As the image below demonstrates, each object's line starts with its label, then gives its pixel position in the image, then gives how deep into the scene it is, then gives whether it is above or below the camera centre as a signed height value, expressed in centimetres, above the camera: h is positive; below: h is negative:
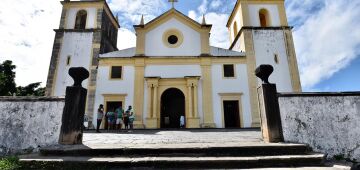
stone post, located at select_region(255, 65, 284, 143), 540 +39
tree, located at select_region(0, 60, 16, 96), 2481 +541
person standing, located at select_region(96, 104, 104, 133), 1171 +60
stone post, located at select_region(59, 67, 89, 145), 543 +39
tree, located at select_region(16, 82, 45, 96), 2772 +471
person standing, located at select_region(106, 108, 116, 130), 1362 +41
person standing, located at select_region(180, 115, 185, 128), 1631 +32
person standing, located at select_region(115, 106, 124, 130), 1355 +57
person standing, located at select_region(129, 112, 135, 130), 1391 +40
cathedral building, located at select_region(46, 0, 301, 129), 1677 +441
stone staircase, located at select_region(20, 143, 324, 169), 397 -56
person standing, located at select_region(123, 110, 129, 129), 1380 +46
